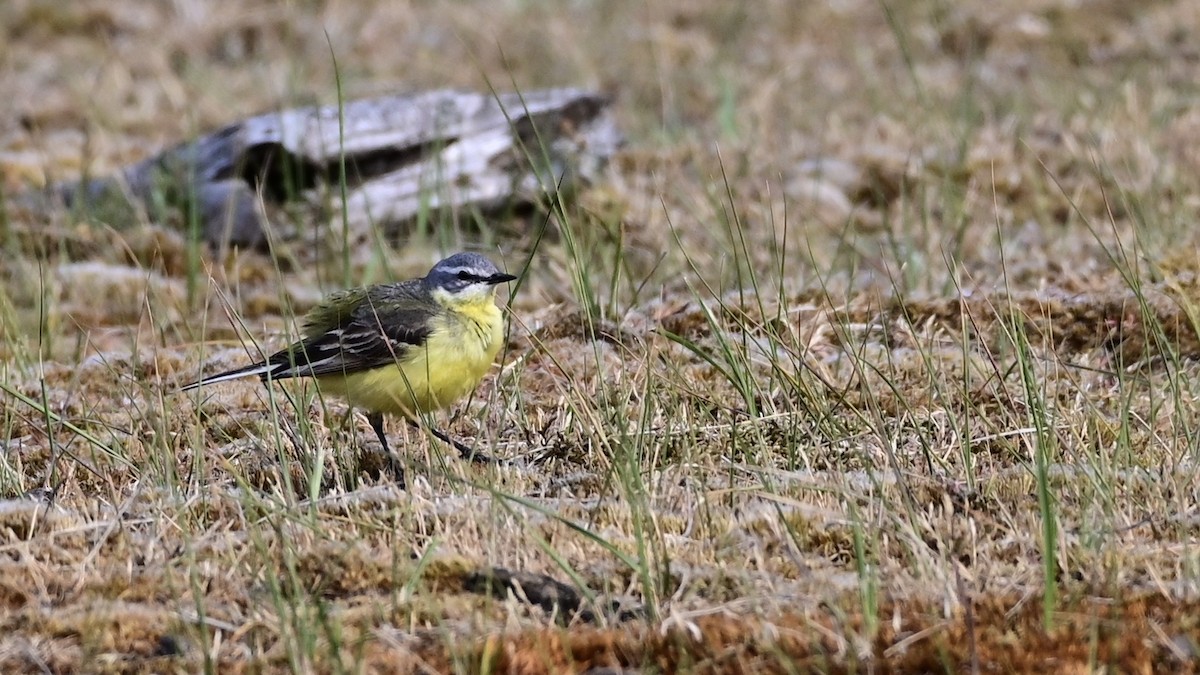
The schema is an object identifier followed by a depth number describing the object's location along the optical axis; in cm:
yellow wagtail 1119
